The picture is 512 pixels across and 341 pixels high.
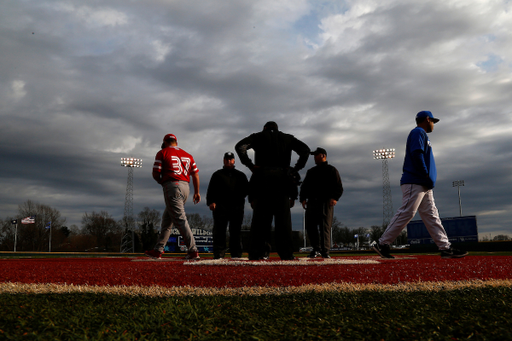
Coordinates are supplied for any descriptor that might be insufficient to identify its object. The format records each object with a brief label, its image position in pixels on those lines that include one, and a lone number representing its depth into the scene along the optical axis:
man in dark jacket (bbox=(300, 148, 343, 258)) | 7.16
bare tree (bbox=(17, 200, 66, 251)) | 67.69
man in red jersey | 6.30
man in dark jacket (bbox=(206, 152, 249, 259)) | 7.10
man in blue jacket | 5.44
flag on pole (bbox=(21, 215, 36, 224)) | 42.12
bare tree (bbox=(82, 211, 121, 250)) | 77.37
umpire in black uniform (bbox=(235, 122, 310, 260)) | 5.45
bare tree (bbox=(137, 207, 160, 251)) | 49.19
